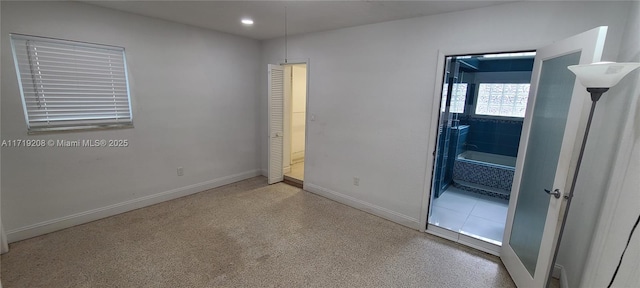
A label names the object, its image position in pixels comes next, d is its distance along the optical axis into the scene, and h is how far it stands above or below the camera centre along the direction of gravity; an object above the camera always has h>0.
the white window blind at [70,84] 2.39 +0.10
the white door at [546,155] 1.55 -0.35
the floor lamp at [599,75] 1.21 +0.16
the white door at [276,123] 3.91 -0.39
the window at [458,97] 2.66 +0.10
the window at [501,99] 4.55 +0.10
